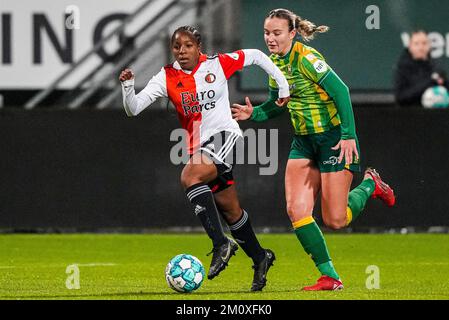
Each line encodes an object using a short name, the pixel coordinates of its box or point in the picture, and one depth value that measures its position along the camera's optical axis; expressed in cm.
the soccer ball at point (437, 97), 1677
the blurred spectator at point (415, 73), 1661
